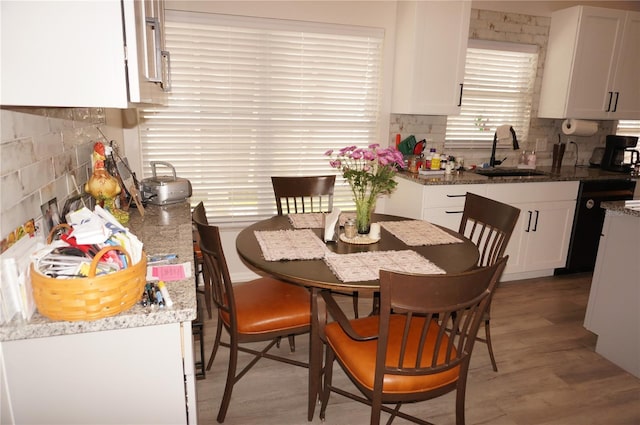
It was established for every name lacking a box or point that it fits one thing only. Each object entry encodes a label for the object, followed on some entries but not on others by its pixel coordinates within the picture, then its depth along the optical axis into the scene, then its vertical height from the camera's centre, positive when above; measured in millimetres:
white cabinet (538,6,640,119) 3629 +571
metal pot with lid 2512 -456
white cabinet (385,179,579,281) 3250 -686
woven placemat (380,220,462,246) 2150 -586
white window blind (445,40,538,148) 3832 +309
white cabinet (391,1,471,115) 3230 +535
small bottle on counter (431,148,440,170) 3492 -320
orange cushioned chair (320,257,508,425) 1364 -879
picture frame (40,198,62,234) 1459 -371
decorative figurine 1865 -322
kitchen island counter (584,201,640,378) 2350 -922
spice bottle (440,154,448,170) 3561 -316
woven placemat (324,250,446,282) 1709 -607
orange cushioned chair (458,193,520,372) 2174 -504
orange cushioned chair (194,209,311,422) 1828 -895
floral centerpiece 1941 -236
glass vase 2145 -475
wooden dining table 1663 -619
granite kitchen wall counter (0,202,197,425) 1098 -697
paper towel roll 3865 +18
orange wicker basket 1033 -455
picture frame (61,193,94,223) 1629 -376
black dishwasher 3629 -739
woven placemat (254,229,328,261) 1899 -605
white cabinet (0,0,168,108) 1035 +142
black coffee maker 3889 -207
